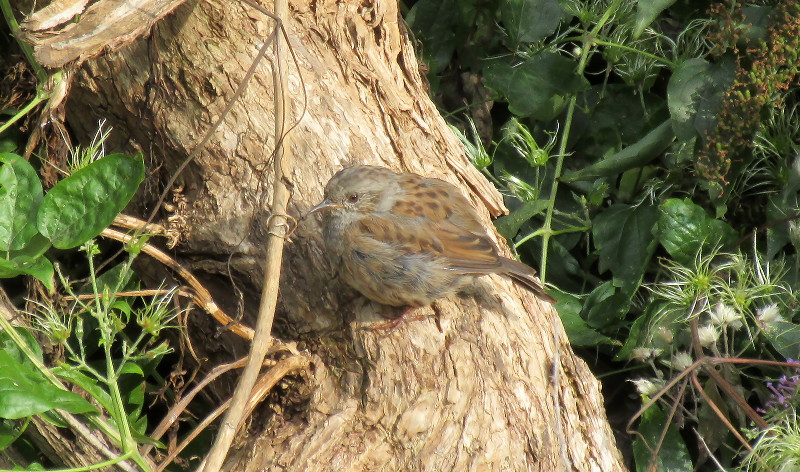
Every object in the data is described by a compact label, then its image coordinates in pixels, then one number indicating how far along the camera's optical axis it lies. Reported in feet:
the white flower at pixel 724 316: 25.58
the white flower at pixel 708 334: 25.58
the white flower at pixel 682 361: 26.40
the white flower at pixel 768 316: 25.75
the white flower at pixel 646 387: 26.61
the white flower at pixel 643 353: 27.32
